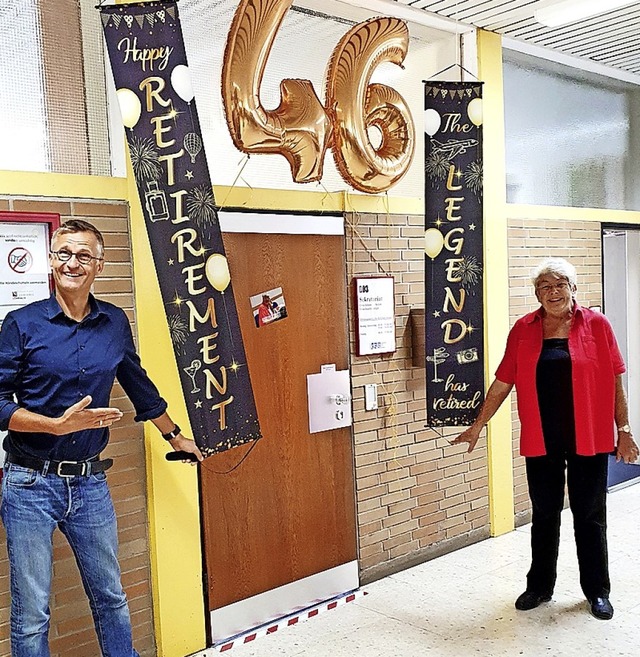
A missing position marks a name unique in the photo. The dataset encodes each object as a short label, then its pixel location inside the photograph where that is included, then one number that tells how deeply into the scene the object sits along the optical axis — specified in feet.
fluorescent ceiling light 15.15
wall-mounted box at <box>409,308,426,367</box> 15.80
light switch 14.97
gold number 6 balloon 13.39
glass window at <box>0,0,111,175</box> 10.84
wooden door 13.06
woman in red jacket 12.64
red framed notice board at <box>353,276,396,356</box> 14.71
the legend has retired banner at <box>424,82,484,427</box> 13.92
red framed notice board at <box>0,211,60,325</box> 10.37
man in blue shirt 9.44
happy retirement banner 9.89
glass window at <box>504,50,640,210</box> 18.17
